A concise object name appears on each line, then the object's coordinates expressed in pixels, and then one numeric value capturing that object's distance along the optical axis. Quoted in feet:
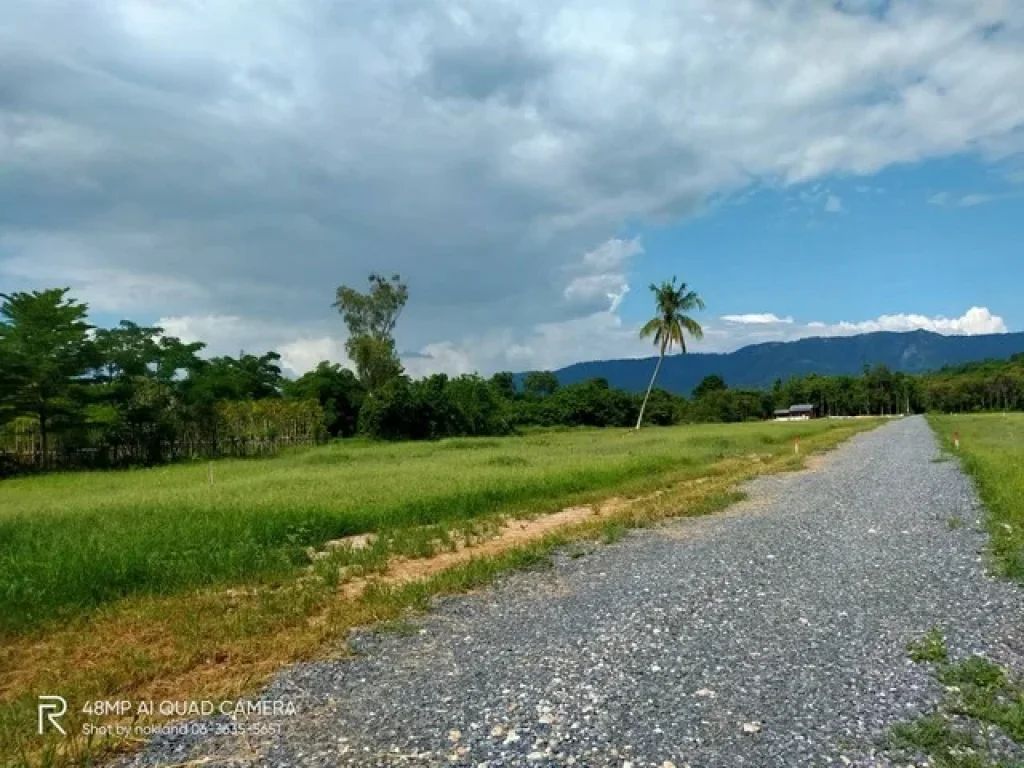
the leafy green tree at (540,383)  415.03
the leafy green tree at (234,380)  180.24
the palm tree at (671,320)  217.15
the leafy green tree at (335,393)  253.24
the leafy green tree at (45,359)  128.88
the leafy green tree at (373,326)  233.35
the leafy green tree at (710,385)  517.14
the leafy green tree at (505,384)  398.87
